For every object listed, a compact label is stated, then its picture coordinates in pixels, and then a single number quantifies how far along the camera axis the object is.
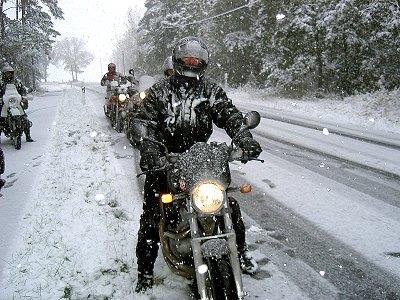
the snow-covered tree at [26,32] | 32.21
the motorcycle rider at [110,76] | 15.02
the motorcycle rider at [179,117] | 3.58
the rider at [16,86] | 10.85
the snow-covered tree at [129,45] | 87.69
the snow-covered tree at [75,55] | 129.12
